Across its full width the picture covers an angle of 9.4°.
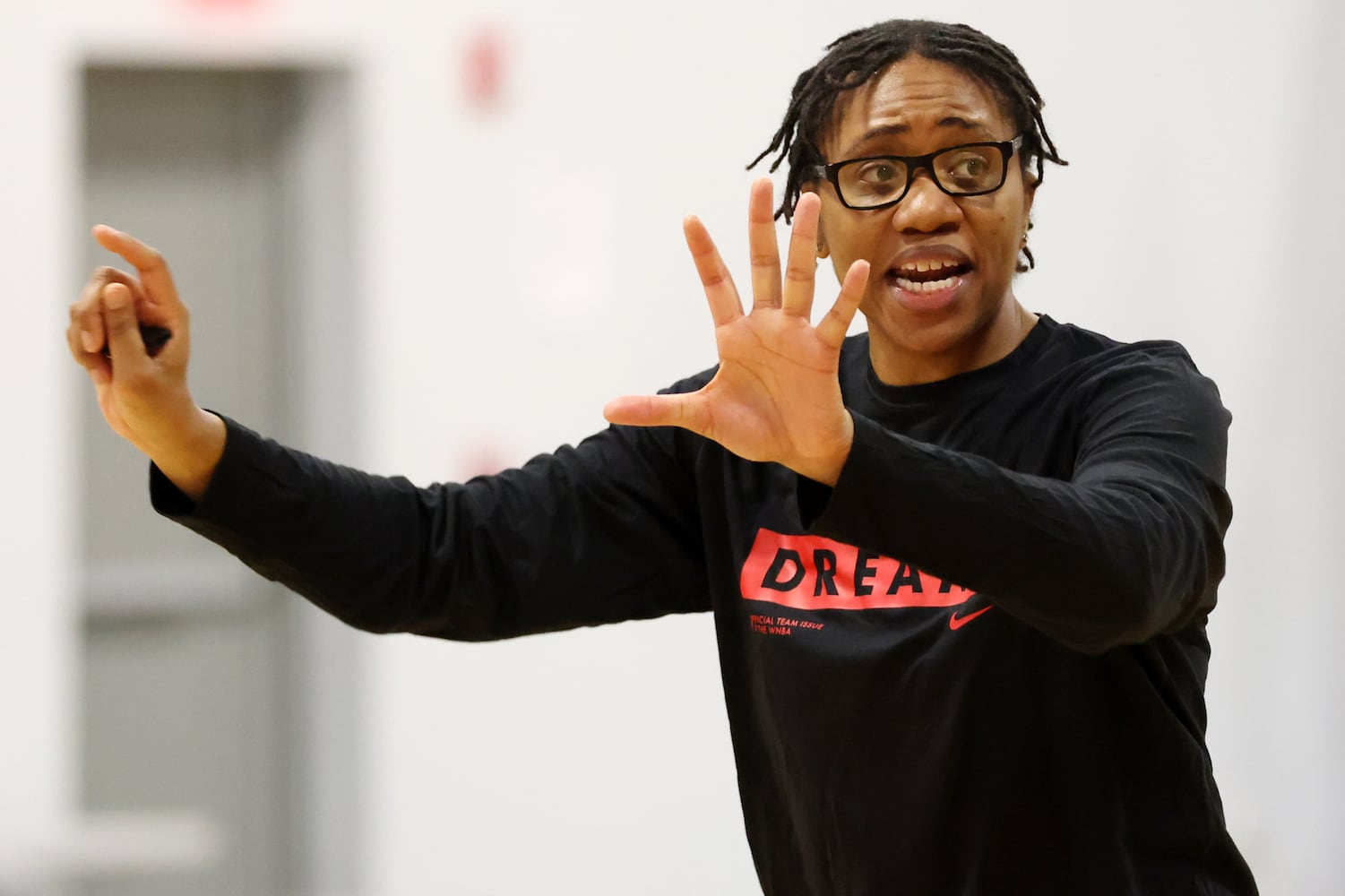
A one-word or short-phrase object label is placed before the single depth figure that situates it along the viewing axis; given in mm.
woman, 5521
